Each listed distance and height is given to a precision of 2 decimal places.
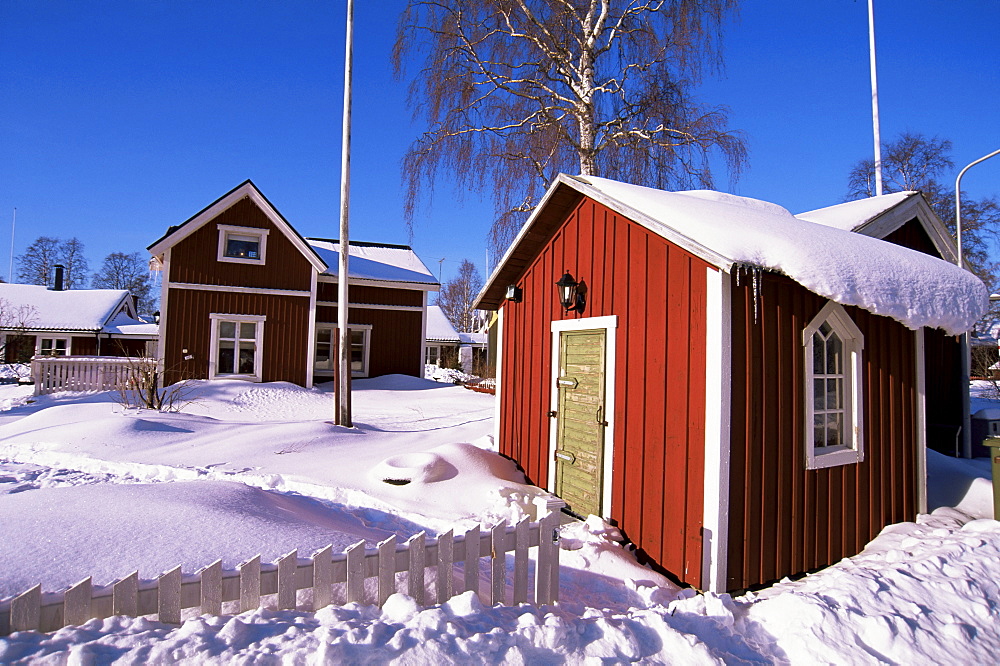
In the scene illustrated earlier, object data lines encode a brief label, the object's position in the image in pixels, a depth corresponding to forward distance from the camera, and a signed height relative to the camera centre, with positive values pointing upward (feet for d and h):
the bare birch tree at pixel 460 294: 188.14 +21.38
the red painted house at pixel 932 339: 27.09 +1.27
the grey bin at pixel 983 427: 27.40 -3.27
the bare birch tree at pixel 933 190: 66.80 +22.17
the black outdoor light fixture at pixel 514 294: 23.41 +2.66
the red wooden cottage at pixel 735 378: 13.57 -0.56
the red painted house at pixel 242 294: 49.06 +5.27
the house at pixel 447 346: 109.70 +1.66
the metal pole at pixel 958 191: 29.41 +9.76
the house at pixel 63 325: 80.23 +3.14
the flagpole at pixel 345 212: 32.04 +8.62
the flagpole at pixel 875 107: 44.01 +23.01
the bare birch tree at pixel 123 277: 175.83 +23.20
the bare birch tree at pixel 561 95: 38.83 +19.60
